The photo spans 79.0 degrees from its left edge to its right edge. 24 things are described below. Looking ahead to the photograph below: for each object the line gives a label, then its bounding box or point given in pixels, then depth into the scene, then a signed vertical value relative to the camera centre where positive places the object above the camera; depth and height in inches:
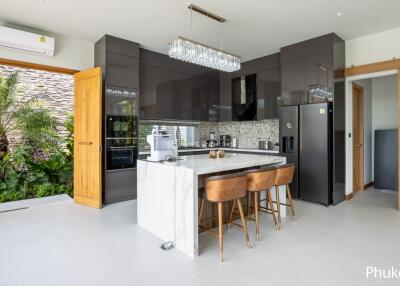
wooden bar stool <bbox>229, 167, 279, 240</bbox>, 108.1 -17.2
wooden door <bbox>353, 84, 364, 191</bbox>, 192.5 +3.5
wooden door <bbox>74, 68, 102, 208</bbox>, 158.1 +3.9
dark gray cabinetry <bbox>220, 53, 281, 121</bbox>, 201.0 +51.3
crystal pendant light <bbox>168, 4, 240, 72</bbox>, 117.7 +45.6
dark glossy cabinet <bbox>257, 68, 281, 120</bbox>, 200.2 +42.5
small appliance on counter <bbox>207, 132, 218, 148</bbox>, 239.3 +1.5
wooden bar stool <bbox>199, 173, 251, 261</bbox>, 94.1 -18.2
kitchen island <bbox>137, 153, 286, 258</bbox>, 94.6 -22.2
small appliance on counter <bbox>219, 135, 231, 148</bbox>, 245.0 +1.5
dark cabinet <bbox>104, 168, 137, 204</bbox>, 165.2 -30.2
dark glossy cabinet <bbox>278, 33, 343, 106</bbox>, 160.9 +50.3
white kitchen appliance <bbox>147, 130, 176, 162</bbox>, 115.5 -1.7
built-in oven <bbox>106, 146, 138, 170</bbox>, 165.8 -10.2
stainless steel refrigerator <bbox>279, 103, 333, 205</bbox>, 159.2 -3.1
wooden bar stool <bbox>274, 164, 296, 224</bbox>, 120.5 -16.7
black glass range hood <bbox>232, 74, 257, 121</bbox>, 215.6 +41.1
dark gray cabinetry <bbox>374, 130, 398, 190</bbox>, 200.4 -14.7
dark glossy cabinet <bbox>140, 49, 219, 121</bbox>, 190.7 +45.7
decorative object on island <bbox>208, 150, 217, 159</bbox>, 132.9 -6.9
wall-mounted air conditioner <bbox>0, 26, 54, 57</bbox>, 138.9 +60.6
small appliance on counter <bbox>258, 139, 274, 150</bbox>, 209.0 -2.2
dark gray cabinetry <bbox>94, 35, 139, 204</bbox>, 163.9 +20.6
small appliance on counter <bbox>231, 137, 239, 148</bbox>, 239.8 -0.5
